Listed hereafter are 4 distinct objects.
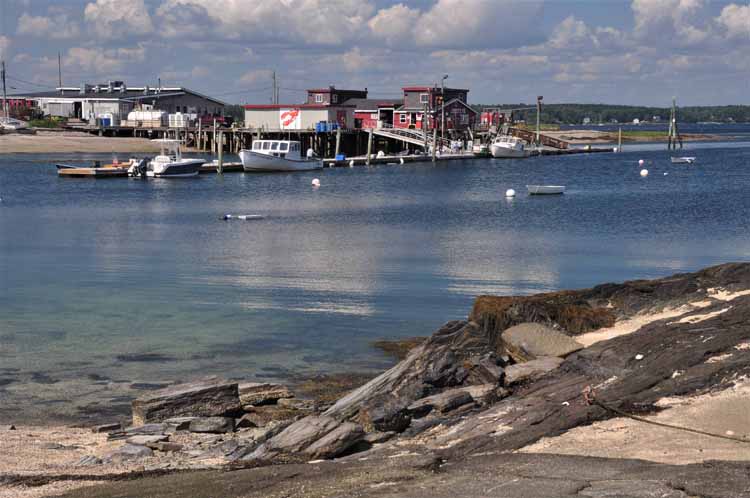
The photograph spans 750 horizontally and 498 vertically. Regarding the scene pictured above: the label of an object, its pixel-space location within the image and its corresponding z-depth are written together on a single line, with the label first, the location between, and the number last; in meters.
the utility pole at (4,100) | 120.12
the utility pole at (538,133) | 108.59
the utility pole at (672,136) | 127.34
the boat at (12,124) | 109.56
